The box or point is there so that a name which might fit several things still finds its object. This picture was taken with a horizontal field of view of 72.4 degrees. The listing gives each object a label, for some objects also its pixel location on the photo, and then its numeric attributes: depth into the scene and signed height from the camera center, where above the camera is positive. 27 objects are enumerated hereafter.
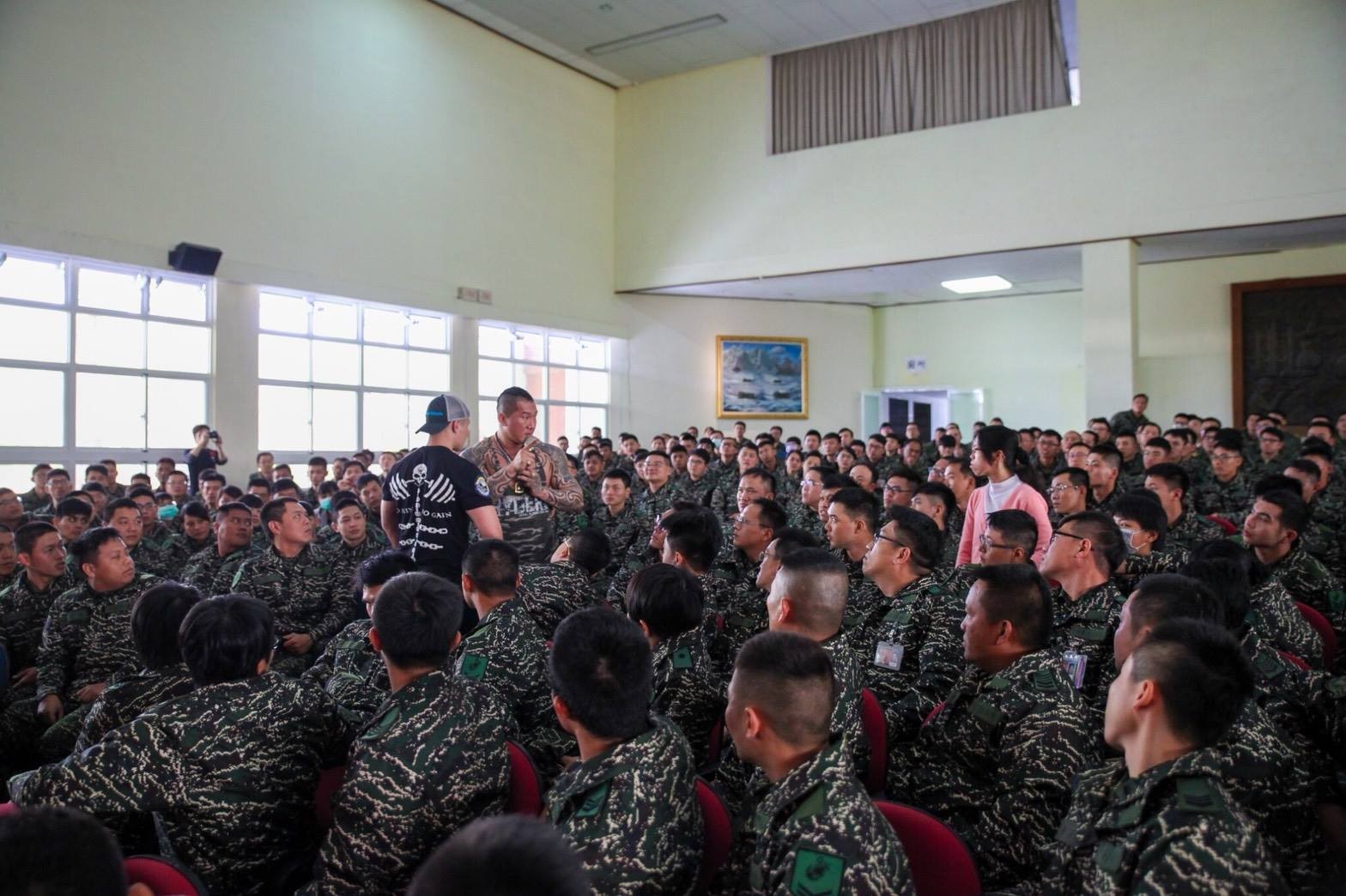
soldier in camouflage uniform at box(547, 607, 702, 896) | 1.65 -0.59
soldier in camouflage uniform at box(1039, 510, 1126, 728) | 2.80 -0.44
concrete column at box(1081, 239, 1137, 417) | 10.19 +1.54
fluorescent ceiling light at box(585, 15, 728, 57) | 11.73 +5.61
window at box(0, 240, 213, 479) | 8.41 +0.96
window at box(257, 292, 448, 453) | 10.31 +1.05
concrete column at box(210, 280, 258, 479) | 9.65 +0.86
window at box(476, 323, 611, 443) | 12.73 +1.26
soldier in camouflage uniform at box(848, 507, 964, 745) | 2.71 -0.55
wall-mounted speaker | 8.98 +1.97
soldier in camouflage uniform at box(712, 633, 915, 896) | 1.47 -0.57
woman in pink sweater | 3.95 -0.11
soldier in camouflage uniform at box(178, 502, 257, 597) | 4.76 -0.49
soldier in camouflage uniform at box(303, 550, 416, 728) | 2.71 -0.69
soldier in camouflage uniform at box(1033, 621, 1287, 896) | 1.37 -0.55
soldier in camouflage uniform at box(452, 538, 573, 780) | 2.78 -0.61
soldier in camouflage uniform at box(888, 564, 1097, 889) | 1.95 -0.63
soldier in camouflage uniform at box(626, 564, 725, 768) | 2.64 -0.56
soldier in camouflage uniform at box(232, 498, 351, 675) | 4.22 -0.60
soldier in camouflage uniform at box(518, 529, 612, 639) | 3.52 -0.51
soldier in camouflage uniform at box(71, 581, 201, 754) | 2.37 -0.48
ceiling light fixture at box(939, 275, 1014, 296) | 13.16 +2.61
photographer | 8.85 +0.02
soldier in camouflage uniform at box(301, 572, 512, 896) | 1.93 -0.67
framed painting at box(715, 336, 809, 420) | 14.53 +1.34
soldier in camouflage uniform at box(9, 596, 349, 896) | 1.85 -0.65
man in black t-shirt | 3.52 -0.18
